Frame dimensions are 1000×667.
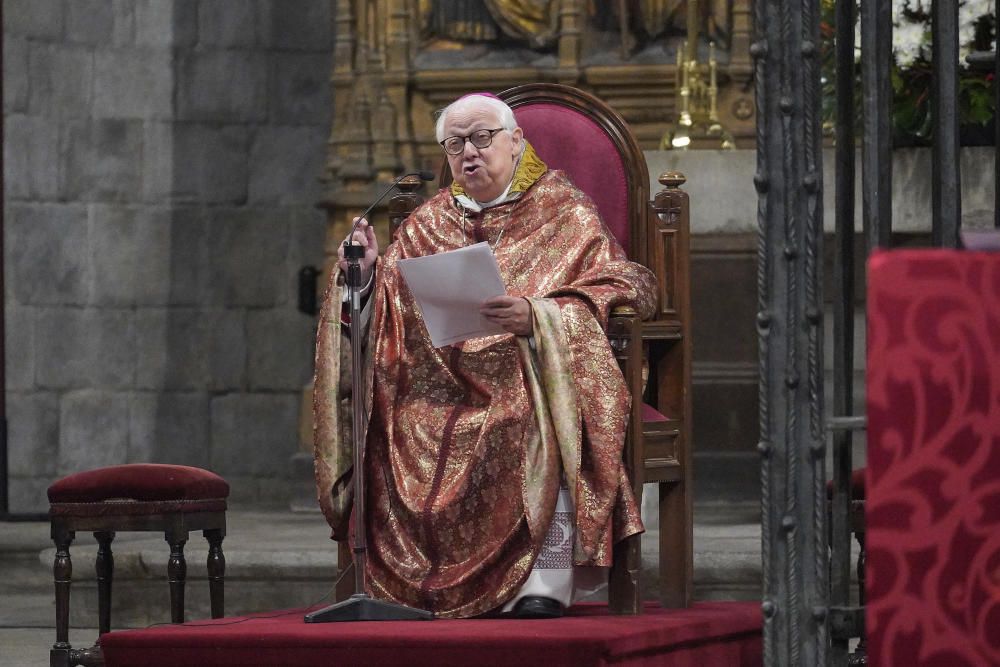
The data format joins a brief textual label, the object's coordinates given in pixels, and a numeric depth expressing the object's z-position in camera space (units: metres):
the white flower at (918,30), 13.39
